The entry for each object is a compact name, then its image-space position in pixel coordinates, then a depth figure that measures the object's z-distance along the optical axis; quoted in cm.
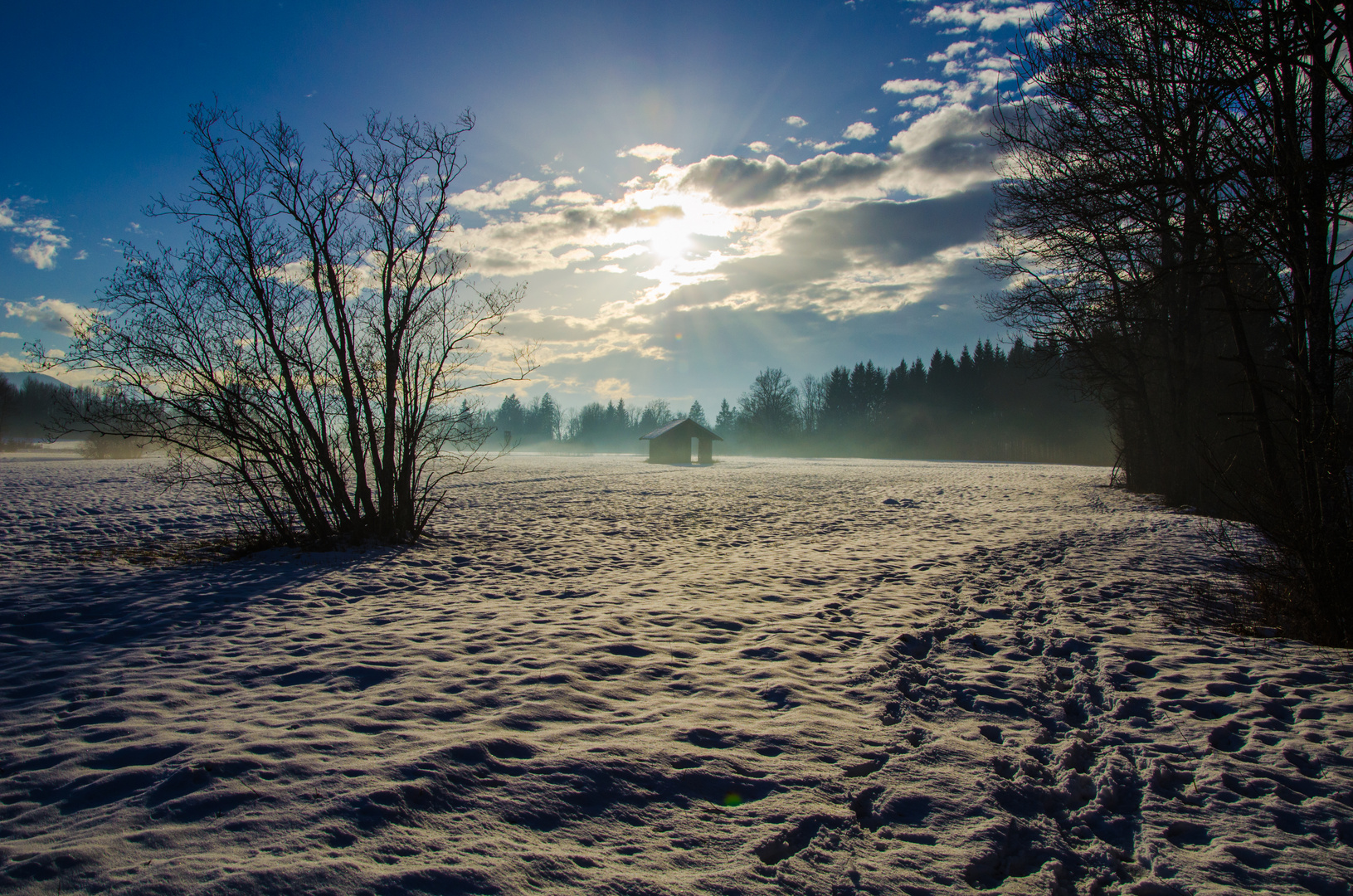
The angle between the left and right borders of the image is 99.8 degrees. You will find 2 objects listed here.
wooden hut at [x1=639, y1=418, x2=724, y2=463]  4784
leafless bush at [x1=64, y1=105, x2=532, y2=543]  930
